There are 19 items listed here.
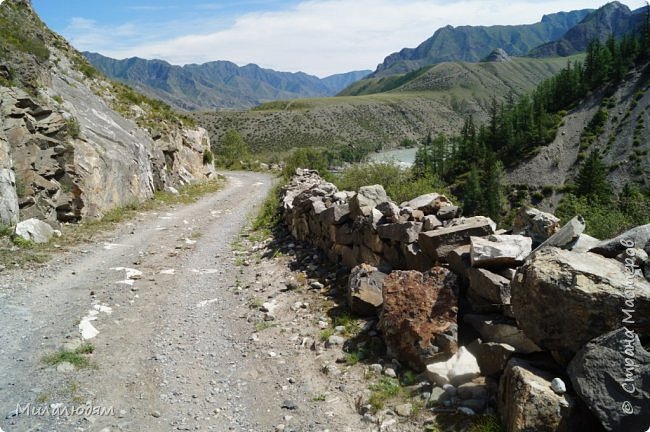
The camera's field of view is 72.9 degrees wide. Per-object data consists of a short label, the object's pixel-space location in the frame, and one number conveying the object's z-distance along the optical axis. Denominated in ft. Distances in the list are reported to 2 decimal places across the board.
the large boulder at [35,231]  38.47
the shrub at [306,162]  86.07
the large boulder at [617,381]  12.63
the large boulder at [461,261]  21.40
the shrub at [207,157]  112.47
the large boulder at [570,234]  18.15
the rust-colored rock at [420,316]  19.51
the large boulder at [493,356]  16.89
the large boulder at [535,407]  13.76
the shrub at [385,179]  53.31
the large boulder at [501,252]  19.92
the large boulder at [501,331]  17.01
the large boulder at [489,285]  19.04
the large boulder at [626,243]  16.34
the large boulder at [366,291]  25.02
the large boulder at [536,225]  22.66
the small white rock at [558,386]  14.24
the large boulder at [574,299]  14.10
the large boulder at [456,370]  17.99
